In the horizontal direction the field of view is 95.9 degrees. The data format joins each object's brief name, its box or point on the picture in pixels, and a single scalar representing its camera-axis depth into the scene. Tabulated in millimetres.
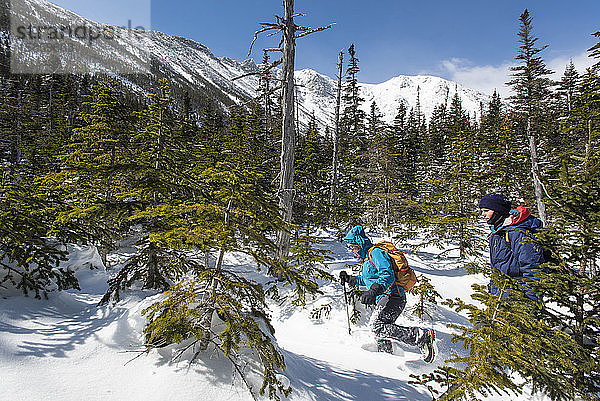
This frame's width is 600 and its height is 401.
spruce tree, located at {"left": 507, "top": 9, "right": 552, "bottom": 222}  16344
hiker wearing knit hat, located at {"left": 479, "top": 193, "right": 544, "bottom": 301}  3254
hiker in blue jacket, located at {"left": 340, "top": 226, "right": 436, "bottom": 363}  4625
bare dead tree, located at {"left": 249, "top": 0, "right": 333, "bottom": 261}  8266
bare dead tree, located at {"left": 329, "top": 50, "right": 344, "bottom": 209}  19759
